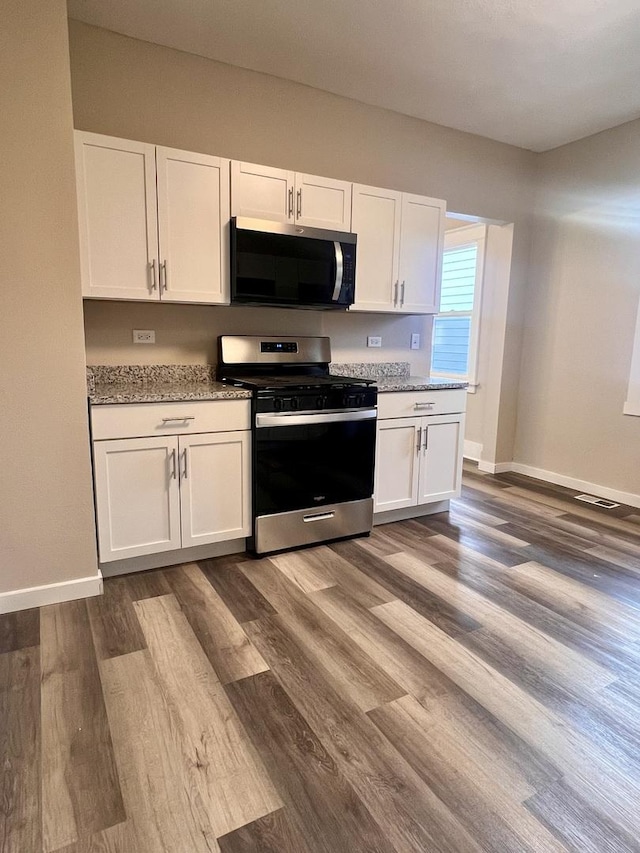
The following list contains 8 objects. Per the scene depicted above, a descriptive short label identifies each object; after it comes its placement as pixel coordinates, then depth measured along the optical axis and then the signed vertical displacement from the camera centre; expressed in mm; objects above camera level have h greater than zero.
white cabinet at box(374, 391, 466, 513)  3072 -732
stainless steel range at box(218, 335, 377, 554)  2635 -593
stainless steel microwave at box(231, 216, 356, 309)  2656 +386
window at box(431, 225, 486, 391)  4754 +332
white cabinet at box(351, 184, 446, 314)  3070 +555
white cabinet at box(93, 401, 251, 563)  2324 -758
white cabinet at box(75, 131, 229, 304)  2340 +537
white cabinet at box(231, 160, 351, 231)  2668 +762
